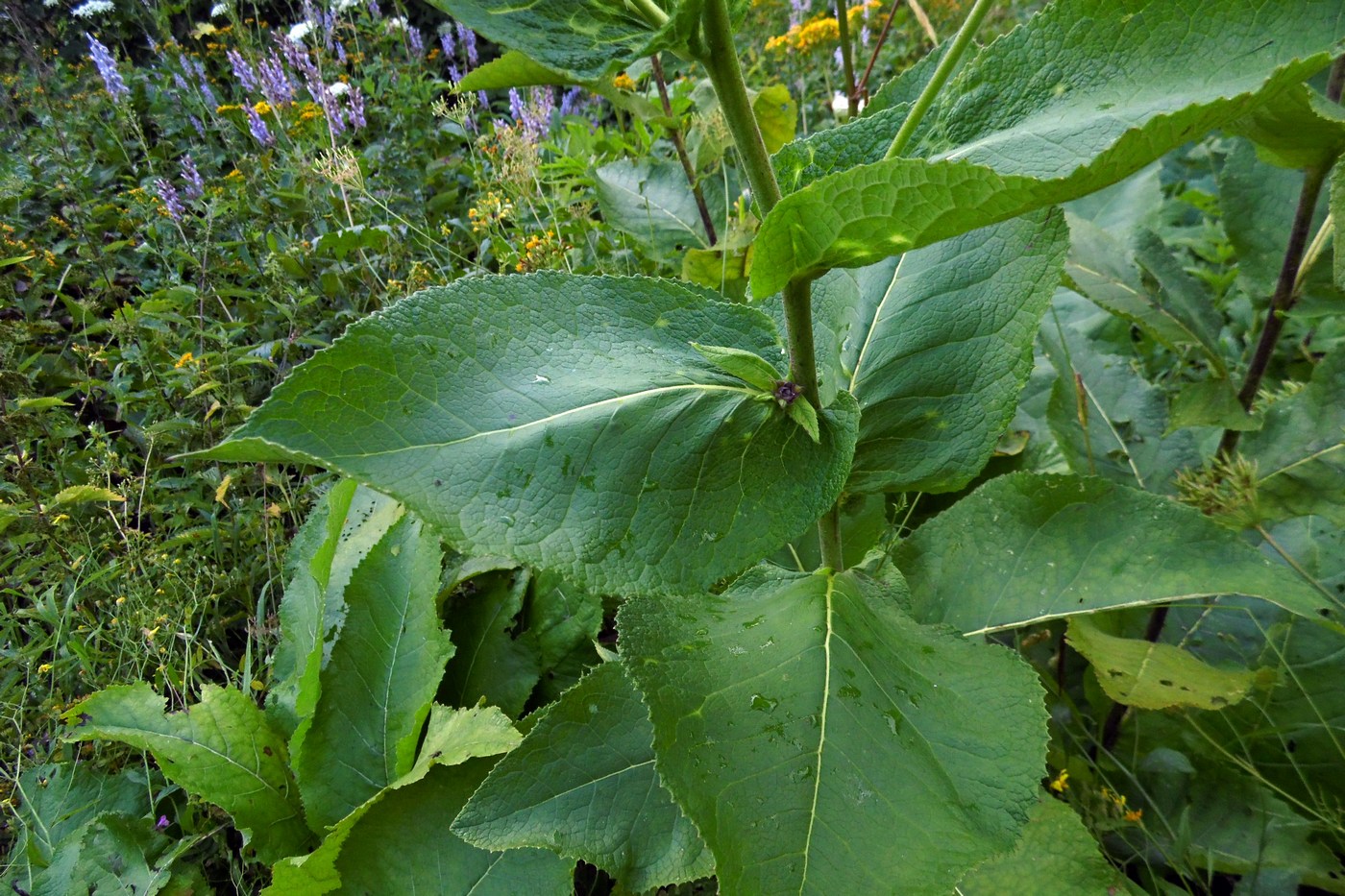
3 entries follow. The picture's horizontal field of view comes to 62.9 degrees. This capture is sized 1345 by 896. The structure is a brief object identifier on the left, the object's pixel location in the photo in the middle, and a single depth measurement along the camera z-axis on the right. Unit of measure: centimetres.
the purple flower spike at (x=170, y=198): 137
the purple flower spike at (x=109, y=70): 184
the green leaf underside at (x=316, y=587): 66
